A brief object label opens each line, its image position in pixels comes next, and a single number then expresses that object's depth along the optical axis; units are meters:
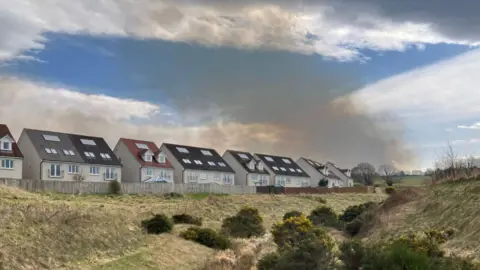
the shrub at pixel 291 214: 37.77
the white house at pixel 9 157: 58.19
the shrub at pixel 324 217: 40.53
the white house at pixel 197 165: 81.75
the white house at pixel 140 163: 75.25
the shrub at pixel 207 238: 27.97
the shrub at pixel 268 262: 18.13
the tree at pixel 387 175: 130.12
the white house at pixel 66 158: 62.62
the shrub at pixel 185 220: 34.00
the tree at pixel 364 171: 138.40
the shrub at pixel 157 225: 28.45
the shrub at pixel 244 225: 33.09
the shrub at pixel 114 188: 56.69
